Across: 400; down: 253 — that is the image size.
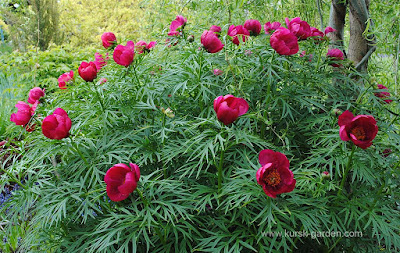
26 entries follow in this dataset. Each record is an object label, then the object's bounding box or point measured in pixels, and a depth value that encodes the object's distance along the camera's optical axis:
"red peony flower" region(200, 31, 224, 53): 1.24
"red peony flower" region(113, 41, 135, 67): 1.27
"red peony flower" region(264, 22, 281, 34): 1.45
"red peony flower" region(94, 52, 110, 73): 1.50
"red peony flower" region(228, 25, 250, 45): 1.36
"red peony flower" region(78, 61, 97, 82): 1.26
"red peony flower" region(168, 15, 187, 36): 1.43
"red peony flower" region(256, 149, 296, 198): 0.97
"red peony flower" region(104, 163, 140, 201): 1.00
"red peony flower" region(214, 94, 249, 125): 1.00
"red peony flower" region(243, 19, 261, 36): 1.45
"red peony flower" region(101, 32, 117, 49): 1.47
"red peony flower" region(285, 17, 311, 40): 1.34
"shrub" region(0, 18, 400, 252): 1.15
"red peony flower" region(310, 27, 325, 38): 1.50
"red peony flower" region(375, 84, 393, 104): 1.45
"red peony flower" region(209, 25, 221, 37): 1.43
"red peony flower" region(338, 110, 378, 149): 1.00
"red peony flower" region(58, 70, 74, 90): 1.48
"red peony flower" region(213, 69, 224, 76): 1.36
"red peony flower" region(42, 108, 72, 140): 1.13
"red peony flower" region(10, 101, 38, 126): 1.31
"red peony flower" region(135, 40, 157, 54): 1.43
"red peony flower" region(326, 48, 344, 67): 1.49
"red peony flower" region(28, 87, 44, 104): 1.44
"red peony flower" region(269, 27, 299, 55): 1.18
